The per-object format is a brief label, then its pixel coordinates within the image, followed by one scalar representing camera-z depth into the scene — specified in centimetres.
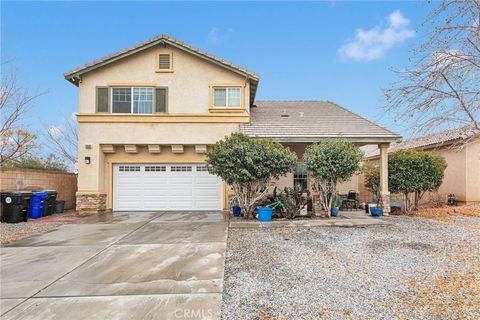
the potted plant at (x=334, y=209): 1144
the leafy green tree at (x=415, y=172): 1207
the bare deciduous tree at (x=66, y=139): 2348
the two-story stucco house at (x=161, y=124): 1288
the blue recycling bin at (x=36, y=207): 1150
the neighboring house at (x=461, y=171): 1426
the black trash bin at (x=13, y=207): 1039
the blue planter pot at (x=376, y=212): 1163
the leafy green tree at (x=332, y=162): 1038
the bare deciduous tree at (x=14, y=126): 1373
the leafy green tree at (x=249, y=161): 1002
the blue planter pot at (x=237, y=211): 1184
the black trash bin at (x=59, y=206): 1291
